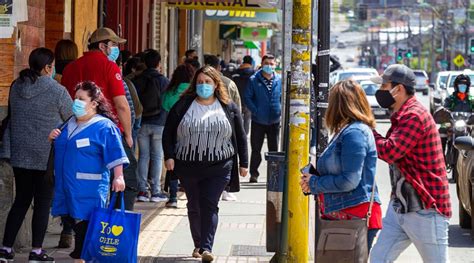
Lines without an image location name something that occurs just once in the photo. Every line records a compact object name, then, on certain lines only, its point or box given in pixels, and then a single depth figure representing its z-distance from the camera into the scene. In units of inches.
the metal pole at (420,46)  5291.3
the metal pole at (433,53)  4589.1
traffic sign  3057.6
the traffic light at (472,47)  2514.3
